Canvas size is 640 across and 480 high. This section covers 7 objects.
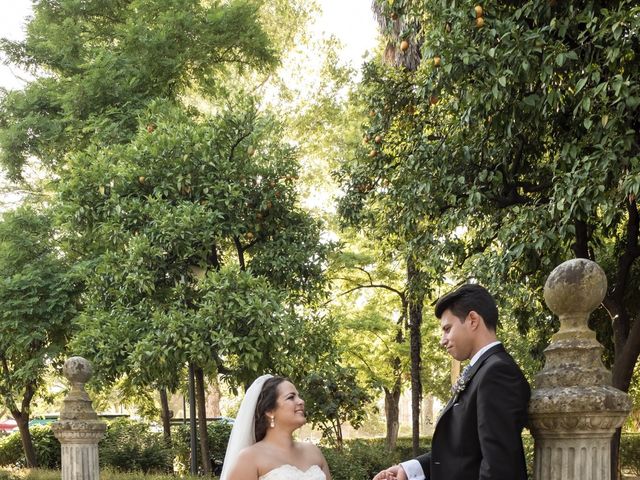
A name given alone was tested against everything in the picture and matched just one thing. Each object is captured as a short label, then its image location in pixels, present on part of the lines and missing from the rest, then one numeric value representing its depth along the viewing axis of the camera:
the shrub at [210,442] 17.62
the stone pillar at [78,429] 8.16
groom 3.14
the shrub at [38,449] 19.50
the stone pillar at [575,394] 3.25
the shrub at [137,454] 17.69
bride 5.03
